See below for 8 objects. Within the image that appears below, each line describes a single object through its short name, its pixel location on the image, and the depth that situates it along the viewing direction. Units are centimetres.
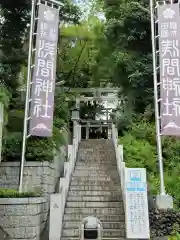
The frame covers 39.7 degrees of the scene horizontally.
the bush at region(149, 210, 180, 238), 688
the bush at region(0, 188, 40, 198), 655
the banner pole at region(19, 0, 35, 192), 762
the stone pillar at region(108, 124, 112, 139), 1426
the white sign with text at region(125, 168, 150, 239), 625
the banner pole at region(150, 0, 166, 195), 754
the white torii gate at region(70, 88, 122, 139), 1446
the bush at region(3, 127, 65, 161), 837
